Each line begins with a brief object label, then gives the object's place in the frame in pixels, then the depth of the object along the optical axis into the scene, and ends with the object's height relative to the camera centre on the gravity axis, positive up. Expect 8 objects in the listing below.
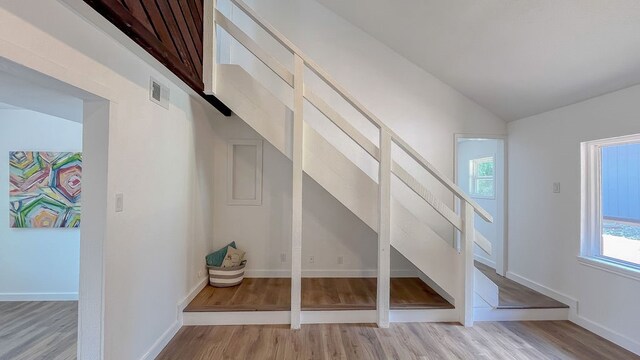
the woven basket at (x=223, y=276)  3.22 -1.10
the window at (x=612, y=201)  2.51 -0.13
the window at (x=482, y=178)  4.62 +0.16
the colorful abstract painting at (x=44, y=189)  3.20 -0.09
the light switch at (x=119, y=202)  1.71 -0.12
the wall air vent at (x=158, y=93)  2.10 +0.73
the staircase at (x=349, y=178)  2.61 +0.08
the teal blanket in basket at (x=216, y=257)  3.31 -0.91
